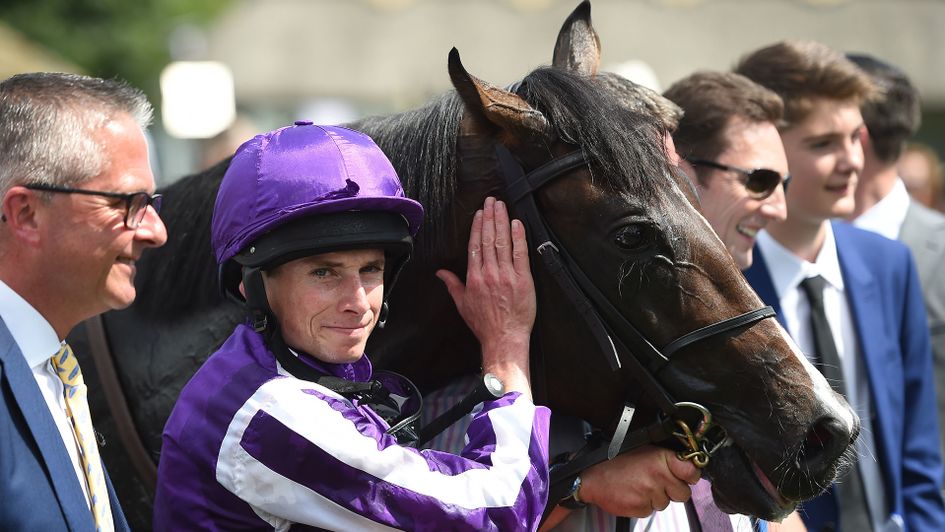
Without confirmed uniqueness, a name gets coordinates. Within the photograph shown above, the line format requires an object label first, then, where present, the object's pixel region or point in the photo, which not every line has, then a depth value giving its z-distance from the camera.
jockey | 4.34
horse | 5.07
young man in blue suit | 8.12
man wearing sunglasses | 7.57
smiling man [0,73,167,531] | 4.64
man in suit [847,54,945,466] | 10.64
